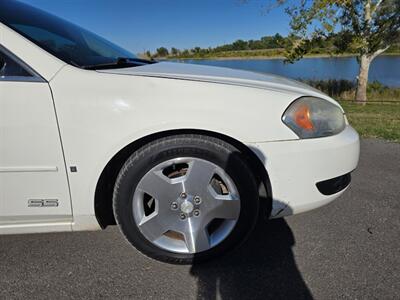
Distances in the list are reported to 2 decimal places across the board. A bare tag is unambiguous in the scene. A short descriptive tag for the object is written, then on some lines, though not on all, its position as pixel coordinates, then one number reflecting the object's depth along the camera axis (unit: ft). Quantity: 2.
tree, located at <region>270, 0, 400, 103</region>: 40.22
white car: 5.46
